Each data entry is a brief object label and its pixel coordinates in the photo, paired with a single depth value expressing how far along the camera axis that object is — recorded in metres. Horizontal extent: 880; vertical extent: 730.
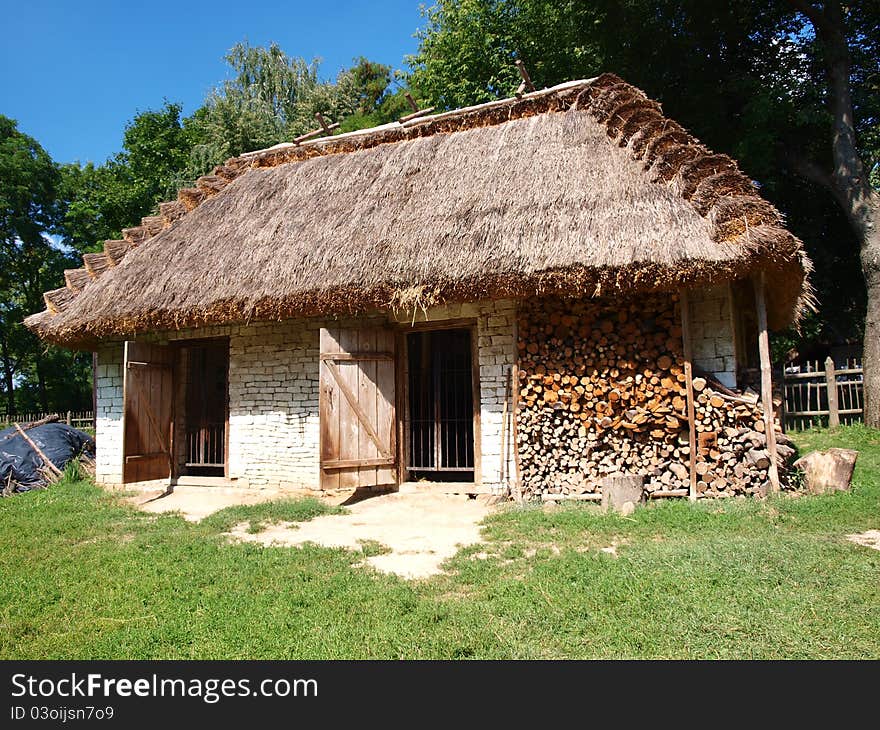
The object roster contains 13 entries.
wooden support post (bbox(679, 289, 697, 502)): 6.34
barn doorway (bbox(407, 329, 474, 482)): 8.61
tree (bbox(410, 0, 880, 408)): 12.06
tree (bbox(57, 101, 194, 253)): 23.08
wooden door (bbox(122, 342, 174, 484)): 8.58
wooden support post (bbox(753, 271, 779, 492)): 6.20
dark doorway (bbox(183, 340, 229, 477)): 9.77
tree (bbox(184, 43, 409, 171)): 21.02
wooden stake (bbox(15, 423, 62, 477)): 9.62
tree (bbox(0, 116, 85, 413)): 24.05
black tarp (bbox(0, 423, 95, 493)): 9.26
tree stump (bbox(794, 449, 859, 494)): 6.35
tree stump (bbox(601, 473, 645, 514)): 6.27
